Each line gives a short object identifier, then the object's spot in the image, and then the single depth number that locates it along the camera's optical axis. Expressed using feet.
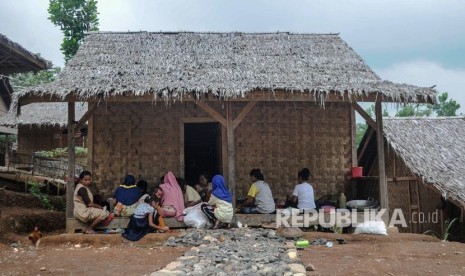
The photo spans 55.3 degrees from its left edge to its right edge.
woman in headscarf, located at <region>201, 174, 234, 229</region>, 25.26
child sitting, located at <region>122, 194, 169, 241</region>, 24.53
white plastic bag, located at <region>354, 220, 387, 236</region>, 26.14
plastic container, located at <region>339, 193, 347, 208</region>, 29.40
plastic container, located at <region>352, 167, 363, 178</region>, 31.17
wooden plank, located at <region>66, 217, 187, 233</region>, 25.68
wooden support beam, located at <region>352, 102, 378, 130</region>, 29.17
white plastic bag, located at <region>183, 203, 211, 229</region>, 25.55
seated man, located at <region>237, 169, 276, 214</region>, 27.07
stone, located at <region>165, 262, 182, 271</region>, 16.75
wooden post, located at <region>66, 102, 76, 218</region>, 26.63
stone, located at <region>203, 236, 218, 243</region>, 23.00
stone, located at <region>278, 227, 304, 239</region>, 24.84
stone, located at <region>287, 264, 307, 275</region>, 16.49
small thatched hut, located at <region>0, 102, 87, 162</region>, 58.75
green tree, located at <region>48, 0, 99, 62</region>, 56.49
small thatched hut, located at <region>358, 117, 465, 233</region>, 36.58
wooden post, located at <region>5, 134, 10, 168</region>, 51.31
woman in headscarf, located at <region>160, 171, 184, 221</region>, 25.93
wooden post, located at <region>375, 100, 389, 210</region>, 27.81
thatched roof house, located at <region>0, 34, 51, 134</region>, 30.32
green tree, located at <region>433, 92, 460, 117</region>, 86.99
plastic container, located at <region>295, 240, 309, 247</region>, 23.24
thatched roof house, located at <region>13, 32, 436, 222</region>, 28.19
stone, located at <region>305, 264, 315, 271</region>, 17.43
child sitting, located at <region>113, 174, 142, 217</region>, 25.73
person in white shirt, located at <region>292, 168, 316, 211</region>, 27.09
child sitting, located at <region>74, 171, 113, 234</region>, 25.08
